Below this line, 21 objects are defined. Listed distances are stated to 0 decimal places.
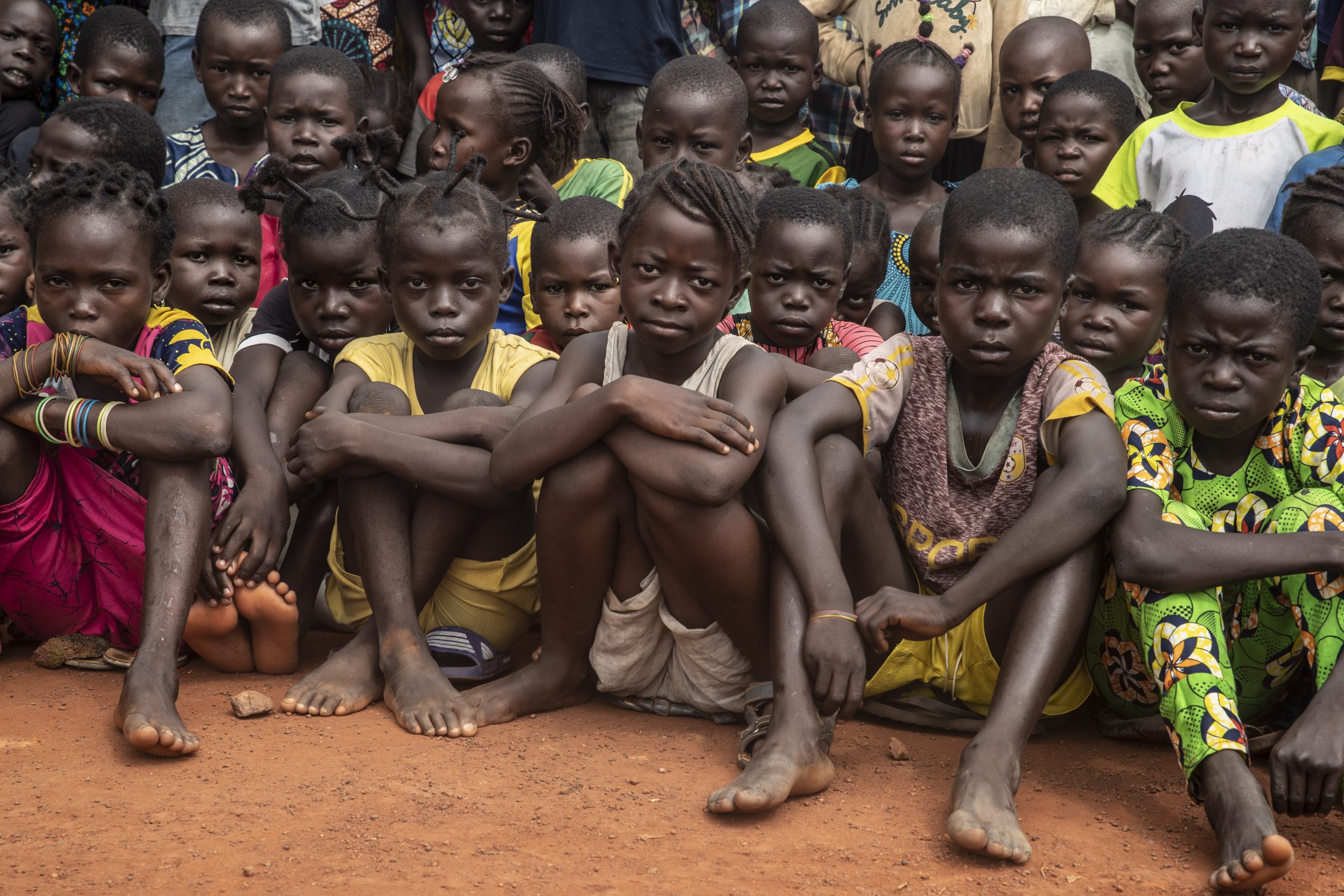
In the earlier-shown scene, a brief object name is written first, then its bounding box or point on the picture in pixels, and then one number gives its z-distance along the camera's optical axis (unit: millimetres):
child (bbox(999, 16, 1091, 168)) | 4832
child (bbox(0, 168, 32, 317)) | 3494
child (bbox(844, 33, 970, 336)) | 4797
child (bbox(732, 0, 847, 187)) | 5059
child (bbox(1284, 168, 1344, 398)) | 3078
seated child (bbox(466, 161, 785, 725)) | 2566
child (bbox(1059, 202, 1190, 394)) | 3438
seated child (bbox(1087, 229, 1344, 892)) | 2262
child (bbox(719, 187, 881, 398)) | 3580
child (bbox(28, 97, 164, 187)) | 4266
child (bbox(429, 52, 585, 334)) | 4250
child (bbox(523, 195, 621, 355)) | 3803
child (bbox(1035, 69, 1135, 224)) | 4430
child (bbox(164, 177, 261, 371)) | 3777
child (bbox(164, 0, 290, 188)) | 4922
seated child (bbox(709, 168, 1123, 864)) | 2471
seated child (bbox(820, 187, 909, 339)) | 4180
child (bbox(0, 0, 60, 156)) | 5301
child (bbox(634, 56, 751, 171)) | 4461
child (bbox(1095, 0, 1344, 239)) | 4238
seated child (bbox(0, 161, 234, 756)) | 2840
